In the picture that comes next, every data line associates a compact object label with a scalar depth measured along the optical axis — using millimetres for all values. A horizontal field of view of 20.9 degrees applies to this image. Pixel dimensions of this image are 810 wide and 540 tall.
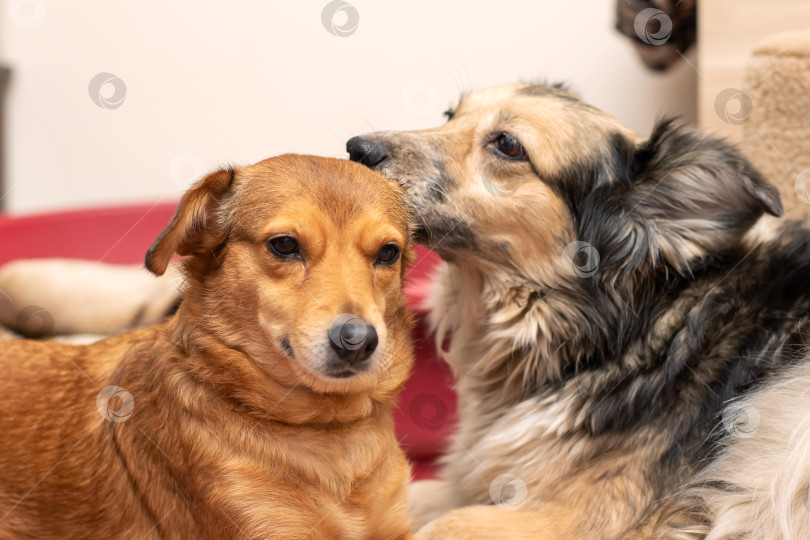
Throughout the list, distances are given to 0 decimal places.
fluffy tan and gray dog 1208
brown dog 1123
